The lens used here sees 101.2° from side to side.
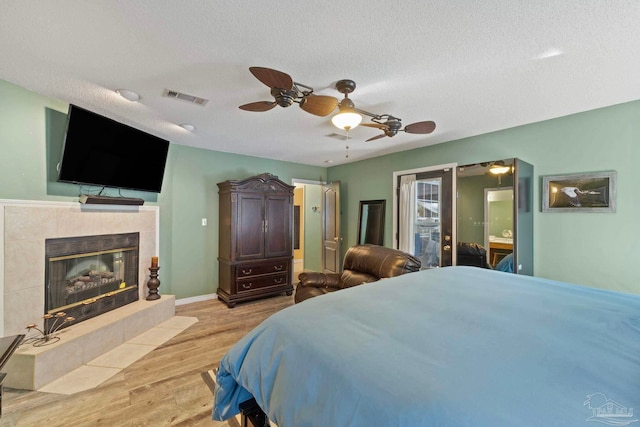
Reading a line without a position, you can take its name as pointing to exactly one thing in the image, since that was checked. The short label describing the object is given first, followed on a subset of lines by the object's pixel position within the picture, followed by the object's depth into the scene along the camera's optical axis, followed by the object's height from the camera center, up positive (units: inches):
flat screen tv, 98.0 +26.8
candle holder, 134.9 -34.3
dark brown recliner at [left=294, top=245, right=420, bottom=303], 118.3 -25.7
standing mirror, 187.2 -4.3
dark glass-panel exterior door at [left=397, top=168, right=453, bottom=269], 148.0 +0.2
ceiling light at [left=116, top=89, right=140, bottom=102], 90.9 +43.0
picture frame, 102.8 +10.0
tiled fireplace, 84.5 -23.7
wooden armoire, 158.2 -14.1
